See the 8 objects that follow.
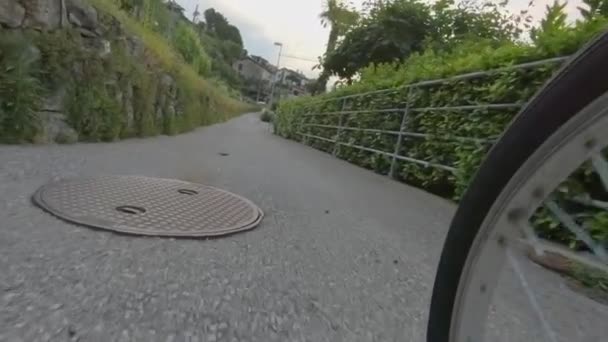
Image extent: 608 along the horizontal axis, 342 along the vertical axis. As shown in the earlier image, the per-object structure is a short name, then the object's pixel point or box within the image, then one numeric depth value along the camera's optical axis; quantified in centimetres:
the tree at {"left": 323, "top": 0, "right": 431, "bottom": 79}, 966
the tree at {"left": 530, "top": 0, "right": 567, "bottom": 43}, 278
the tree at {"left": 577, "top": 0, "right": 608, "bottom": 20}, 297
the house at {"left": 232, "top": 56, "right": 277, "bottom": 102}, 6611
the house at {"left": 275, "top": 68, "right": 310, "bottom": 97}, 6174
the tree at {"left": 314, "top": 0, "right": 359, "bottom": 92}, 1226
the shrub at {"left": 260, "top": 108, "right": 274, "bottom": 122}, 3242
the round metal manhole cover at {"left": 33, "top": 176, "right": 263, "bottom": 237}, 185
